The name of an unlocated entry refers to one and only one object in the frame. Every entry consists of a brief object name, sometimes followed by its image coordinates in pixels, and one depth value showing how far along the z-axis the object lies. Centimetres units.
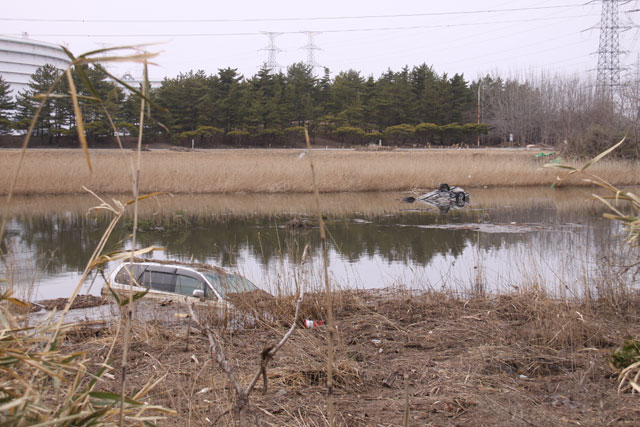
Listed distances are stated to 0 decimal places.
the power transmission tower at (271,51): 6159
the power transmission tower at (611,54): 4388
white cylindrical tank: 8031
